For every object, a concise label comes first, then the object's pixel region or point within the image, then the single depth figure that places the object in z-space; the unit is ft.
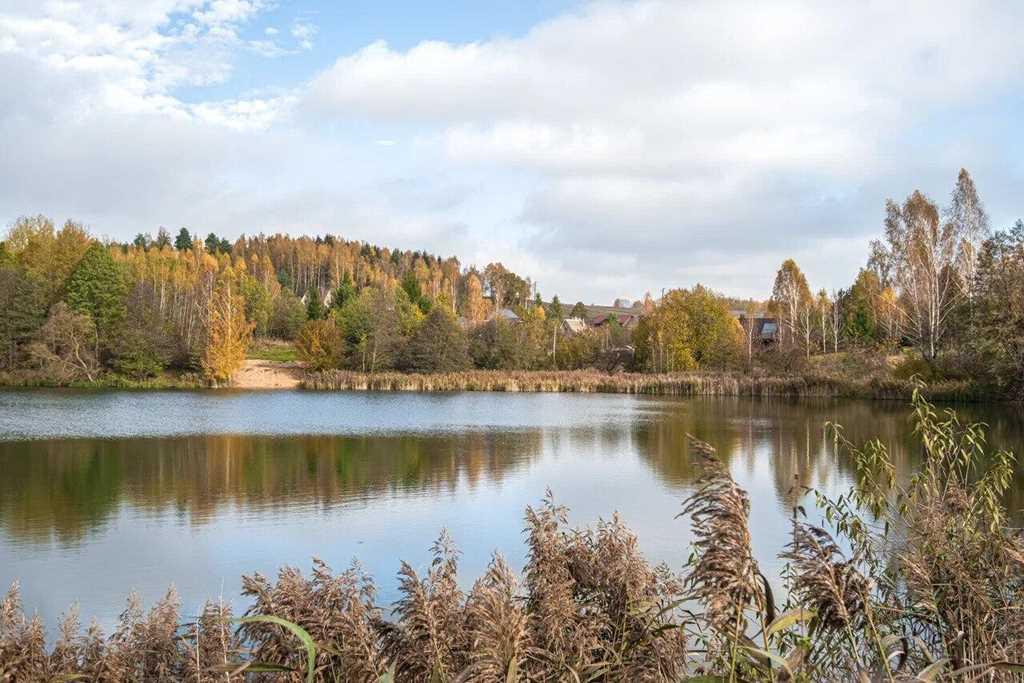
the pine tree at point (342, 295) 252.38
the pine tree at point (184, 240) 410.72
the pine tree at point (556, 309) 322.83
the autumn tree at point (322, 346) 193.88
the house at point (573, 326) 278.32
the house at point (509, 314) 292.65
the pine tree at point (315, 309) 249.55
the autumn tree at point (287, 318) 246.47
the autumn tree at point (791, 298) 197.26
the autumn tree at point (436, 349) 191.83
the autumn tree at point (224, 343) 172.96
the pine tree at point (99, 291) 176.24
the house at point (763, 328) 229.31
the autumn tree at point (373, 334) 193.88
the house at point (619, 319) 297.20
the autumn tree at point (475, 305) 293.16
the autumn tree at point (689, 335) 190.49
